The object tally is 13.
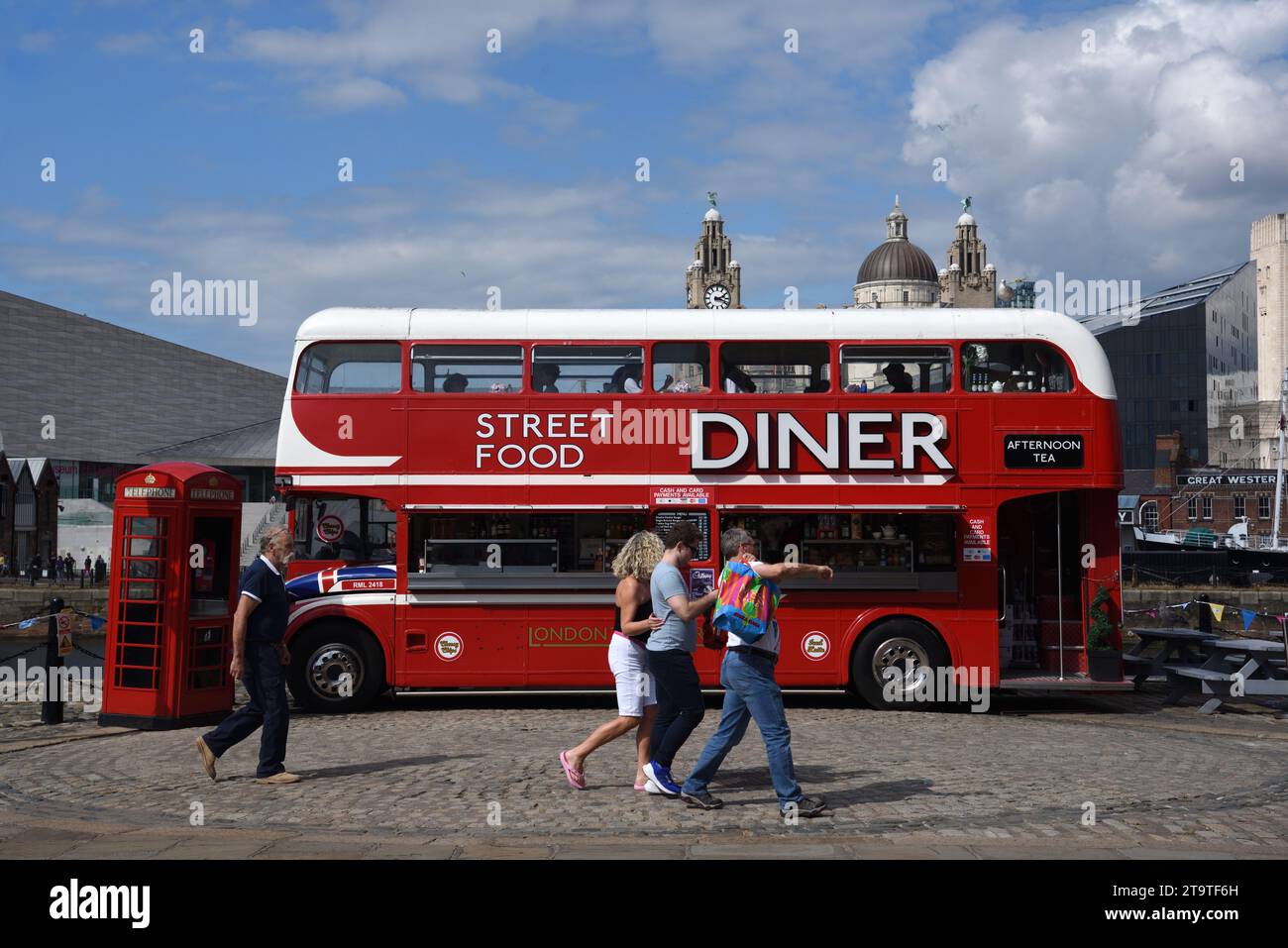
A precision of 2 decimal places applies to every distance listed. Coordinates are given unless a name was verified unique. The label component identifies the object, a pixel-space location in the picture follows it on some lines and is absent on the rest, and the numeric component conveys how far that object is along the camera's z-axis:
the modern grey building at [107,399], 77.00
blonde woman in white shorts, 8.59
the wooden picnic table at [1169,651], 16.56
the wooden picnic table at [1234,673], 14.78
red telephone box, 12.89
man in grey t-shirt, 8.40
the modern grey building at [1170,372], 105.00
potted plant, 14.55
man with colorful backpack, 7.97
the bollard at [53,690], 13.54
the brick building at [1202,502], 74.75
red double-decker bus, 14.60
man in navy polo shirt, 9.35
